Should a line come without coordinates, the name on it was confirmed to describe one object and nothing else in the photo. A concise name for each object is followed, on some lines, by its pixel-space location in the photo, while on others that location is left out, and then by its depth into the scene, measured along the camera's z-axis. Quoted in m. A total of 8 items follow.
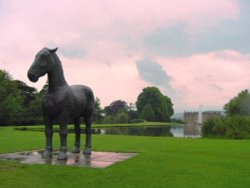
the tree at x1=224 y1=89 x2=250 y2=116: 56.47
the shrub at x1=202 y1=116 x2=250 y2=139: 23.42
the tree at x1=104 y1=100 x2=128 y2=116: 97.88
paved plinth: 8.52
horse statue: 8.90
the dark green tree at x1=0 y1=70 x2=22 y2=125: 37.84
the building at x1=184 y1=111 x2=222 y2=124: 110.42
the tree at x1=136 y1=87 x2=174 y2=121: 85.19
